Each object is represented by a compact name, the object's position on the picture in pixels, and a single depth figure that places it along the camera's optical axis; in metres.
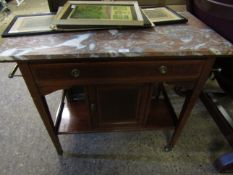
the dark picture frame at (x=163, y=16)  0.81
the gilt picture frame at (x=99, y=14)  0.72
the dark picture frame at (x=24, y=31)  0.71
